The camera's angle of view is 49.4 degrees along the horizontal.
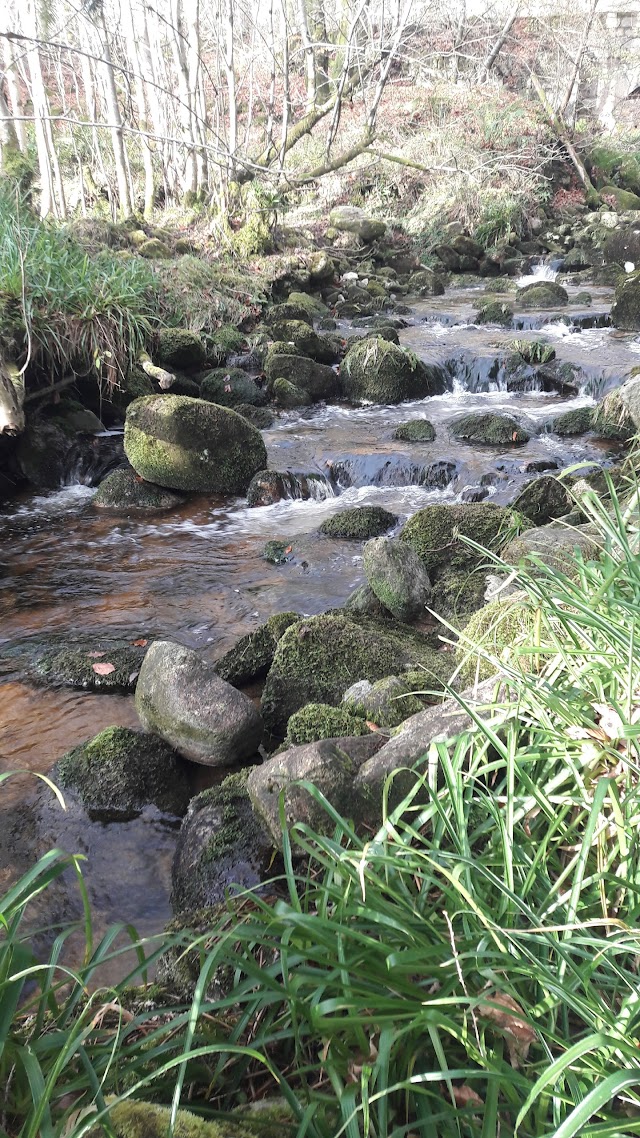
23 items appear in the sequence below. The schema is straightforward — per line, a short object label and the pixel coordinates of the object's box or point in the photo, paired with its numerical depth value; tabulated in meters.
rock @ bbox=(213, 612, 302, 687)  4.10
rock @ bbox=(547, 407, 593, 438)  8.58
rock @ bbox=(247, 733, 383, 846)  2.17
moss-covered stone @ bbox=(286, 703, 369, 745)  2.94
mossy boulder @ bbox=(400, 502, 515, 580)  4.94
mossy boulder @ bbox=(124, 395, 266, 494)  6.97
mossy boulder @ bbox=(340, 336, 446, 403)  9.95
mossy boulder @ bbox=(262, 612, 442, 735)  3.58
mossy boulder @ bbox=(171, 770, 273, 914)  2.64
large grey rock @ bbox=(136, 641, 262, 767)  3.28
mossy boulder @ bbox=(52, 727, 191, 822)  3.24
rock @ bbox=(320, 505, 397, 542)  6.45
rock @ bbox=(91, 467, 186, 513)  7.09
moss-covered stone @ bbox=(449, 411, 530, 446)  8.37
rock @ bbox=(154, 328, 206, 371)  8.89
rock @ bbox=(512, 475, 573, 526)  5.47
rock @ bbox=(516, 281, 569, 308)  14.29
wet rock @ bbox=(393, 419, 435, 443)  8.50
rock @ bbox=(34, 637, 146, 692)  4.16
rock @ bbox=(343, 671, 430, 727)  2.98
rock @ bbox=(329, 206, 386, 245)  17.52
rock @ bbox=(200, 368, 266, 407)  9.14
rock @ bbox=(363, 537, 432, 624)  4.43
